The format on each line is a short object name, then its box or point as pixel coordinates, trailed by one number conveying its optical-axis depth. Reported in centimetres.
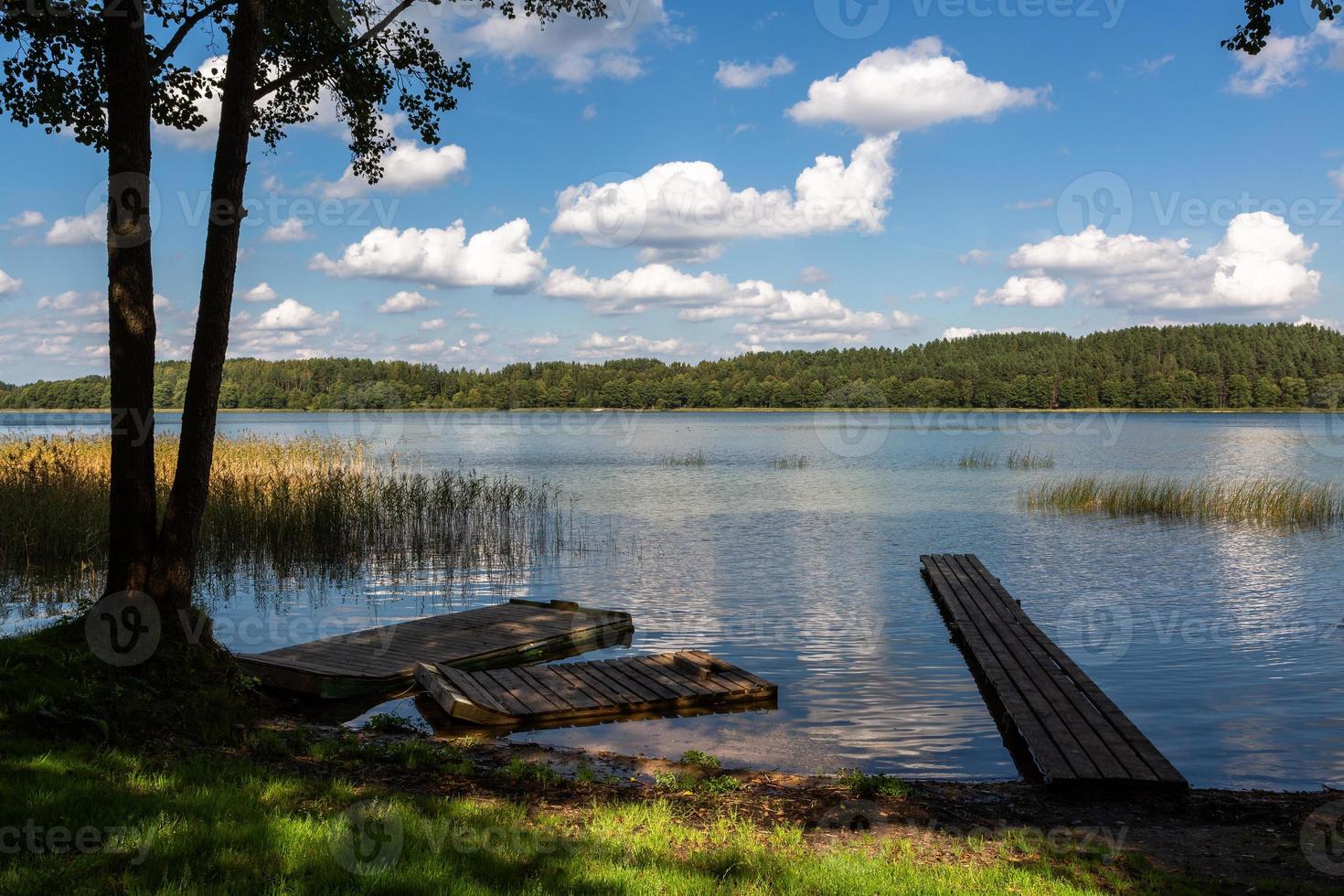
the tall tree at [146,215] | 750
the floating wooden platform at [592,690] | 877
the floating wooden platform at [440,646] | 951
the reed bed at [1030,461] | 4138
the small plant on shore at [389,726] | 827
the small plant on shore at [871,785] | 659
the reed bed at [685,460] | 4506
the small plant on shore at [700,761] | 736
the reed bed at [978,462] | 4180
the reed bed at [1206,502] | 2378
